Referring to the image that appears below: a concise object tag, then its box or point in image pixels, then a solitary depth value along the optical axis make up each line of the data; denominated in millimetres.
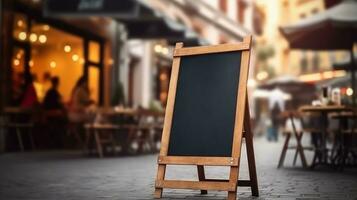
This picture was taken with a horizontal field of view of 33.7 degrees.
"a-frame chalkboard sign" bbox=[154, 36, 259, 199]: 5191
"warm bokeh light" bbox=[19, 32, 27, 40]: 13242
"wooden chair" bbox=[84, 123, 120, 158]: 11648
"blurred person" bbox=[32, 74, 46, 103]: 14462
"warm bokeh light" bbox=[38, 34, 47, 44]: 14717
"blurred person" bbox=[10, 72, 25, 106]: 12938
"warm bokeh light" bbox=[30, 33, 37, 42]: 13940
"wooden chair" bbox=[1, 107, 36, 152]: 12362
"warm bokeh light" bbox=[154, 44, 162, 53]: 21262
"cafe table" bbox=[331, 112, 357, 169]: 8992
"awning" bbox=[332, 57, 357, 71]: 17906
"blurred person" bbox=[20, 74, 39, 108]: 13180
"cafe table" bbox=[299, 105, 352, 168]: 8523
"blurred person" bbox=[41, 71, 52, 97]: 15066
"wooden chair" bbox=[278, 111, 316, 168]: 9047
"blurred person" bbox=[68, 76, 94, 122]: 13852
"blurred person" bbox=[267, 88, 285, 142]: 21875
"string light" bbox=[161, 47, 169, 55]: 21875
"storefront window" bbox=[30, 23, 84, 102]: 14602
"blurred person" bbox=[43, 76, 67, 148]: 14039
